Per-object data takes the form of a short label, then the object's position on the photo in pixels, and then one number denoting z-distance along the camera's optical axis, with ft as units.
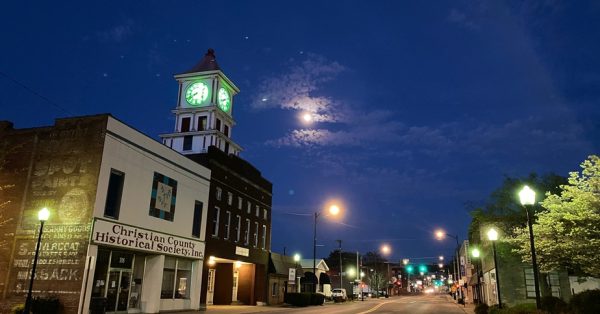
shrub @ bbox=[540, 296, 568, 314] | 56.70
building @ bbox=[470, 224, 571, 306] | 102.01
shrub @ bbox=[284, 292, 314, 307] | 150.41
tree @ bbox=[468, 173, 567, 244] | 92.43
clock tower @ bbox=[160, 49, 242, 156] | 181.68
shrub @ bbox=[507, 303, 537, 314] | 55.32
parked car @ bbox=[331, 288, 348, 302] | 205.77
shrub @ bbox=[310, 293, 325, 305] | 160.79
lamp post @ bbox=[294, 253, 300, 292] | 178.97
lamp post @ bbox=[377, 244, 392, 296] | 212.09
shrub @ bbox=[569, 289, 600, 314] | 46.36
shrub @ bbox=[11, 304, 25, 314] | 69.41
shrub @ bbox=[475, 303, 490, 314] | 95.57
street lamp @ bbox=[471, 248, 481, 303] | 169.07
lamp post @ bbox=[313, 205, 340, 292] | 126.41
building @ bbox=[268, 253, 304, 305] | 156.49
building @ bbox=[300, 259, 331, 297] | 202.49
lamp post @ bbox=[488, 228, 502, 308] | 78.52
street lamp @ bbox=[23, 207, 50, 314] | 64.69
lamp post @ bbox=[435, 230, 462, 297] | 165.15
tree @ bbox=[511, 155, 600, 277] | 60.70
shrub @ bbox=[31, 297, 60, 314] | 70.23
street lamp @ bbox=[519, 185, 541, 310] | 56.39
